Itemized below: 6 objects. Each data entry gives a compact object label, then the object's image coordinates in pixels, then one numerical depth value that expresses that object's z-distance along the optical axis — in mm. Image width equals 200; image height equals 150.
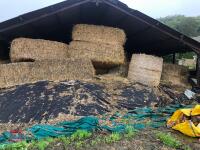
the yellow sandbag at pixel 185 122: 3470
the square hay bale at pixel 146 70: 5045
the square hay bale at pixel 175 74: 5570
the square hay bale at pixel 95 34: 5120
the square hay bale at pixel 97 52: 5071
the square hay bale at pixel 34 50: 4913
